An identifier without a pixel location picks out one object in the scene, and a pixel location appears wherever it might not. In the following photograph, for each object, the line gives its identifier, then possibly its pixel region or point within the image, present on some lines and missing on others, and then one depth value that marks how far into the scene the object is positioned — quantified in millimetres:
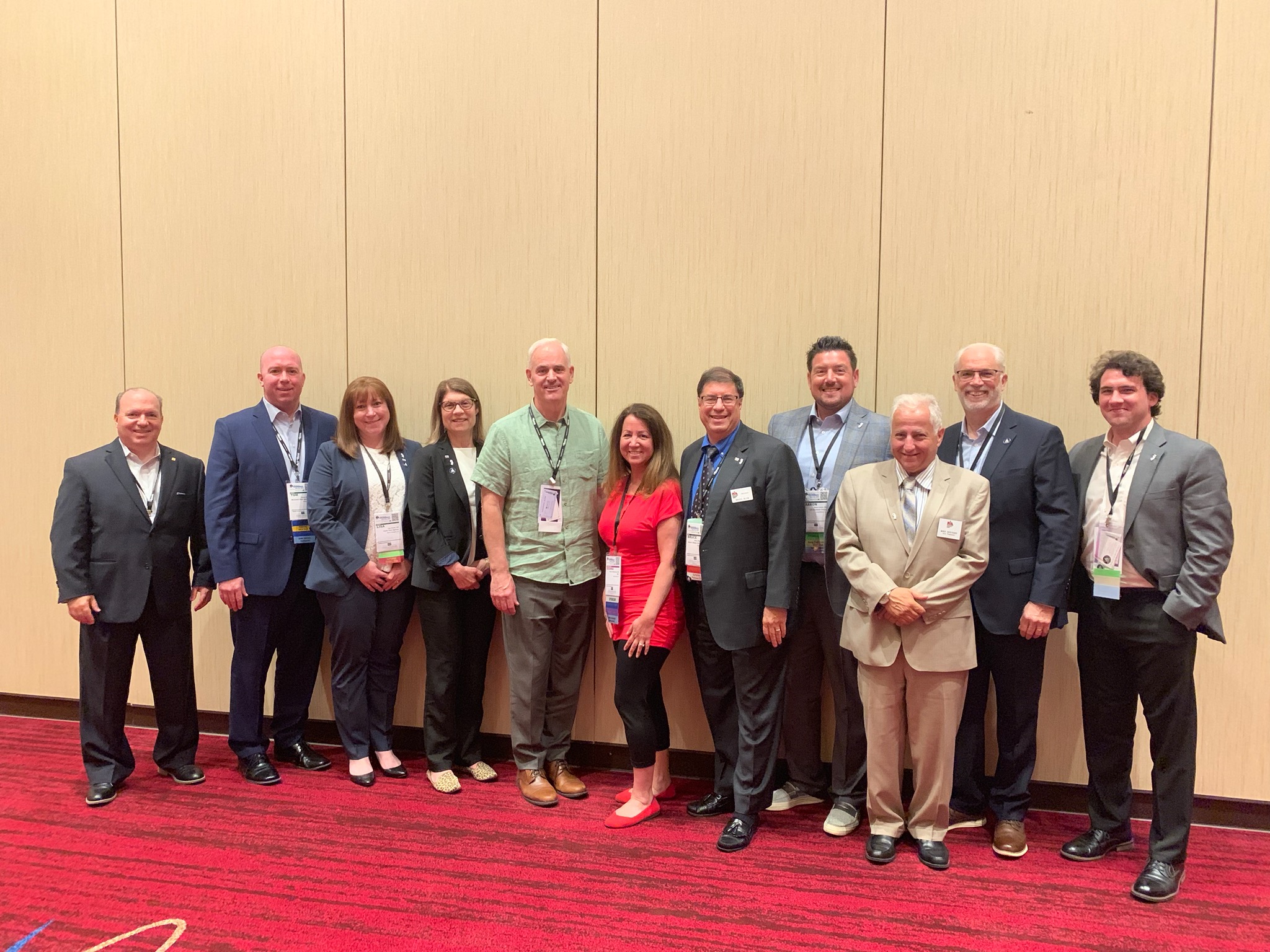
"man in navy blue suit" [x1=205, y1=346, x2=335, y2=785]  3578
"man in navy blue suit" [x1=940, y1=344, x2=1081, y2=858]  2830
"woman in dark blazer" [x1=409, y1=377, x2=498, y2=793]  3496
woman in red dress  3082
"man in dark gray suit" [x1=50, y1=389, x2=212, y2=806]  3398
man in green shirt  3363
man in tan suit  2723
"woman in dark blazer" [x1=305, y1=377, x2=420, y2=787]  3512
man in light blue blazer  3131
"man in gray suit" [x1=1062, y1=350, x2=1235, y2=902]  2625
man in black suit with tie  2945
